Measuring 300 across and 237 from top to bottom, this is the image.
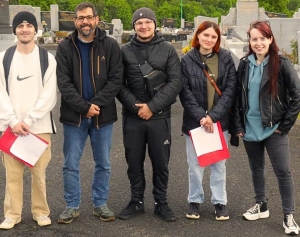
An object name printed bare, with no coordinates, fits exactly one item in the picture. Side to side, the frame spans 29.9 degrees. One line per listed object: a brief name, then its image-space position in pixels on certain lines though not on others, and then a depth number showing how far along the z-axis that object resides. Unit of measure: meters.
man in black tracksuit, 5.02
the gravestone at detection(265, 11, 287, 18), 35.83
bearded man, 4.92
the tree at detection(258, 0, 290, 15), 48.56
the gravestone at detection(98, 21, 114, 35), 37.68
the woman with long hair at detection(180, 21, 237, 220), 5.05
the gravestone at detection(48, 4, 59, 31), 36.56
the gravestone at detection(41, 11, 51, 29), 38.97
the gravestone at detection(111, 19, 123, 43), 36.52
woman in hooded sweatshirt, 4.84
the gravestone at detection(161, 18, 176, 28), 51.56
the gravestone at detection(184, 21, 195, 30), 51.78
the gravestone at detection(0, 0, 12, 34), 18.05
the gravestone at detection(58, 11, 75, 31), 36.38
